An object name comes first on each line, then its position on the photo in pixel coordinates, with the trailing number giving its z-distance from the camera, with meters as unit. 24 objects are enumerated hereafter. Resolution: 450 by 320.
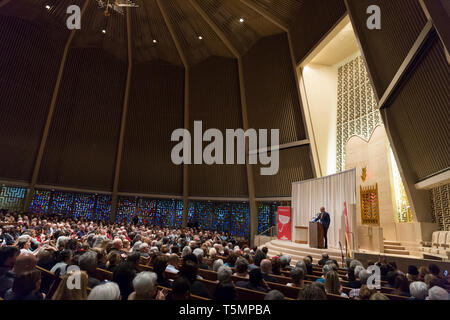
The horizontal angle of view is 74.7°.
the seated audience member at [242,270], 3.68
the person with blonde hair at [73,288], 2.03
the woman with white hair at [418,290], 2.76
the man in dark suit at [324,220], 7.96
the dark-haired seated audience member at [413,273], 4.00
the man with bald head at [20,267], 2.56
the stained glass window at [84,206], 15.55
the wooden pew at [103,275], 3.17
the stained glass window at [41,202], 14.54
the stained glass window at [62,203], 15.16
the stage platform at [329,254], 5.69
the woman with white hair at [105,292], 1.90
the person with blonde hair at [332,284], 2.97
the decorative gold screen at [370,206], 9.45
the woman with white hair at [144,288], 2.12
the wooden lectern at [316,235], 7.96
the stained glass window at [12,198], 13.82
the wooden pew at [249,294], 2.73
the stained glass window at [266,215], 14.19
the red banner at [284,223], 11.01
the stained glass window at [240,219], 15.02
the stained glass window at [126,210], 16.09
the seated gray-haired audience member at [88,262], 3.02
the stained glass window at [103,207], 15.82
